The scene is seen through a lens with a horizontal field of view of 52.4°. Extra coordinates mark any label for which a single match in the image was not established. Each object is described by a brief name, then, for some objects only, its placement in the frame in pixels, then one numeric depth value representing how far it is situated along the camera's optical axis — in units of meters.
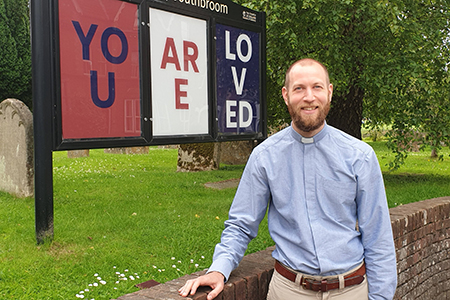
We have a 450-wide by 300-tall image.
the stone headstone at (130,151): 20.48
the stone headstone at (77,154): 17.86
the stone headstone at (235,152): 15.65
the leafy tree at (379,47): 8.92
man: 2.45
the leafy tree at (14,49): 18.86
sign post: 4.55
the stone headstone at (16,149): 7.51
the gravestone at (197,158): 12.63
